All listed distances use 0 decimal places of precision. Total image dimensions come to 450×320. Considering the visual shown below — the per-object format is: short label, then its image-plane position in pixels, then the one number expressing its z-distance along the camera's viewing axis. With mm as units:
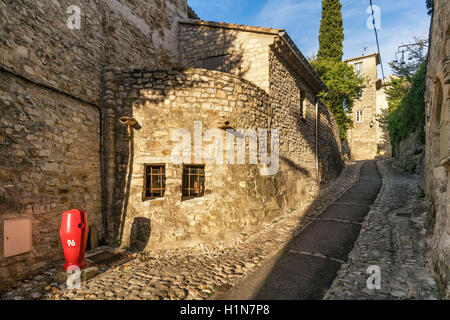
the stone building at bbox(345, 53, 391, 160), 26234
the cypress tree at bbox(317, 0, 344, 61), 19625
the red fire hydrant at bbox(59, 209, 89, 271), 3805
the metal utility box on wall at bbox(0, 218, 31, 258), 3508
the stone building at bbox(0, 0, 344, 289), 3895
